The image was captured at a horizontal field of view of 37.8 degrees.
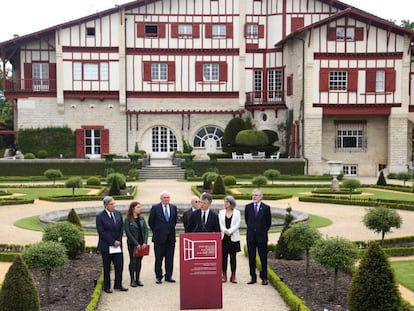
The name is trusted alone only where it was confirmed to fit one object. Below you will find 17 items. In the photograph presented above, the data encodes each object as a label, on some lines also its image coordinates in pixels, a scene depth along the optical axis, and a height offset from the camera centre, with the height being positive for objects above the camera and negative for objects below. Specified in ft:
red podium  29.84 -6.76
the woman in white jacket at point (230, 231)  34.32 -5.46
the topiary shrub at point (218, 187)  80.43 -6.88
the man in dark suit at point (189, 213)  33.58 -4.35
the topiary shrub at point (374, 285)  25.70 -6.41
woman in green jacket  33.88 -5.51
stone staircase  115.44 -7.17
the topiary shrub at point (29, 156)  123.59 -4.29
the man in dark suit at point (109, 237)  32.40 -5.47
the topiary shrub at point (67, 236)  37.95 -6.42
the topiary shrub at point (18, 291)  24.80 -6.43
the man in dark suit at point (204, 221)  33.40 -4.73
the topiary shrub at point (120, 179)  87.35 -6.48
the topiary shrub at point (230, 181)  98.12 -7.40
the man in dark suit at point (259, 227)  34.58 -5.30
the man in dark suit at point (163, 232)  34.53 -5.58
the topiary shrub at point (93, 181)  96.89 -7.39
